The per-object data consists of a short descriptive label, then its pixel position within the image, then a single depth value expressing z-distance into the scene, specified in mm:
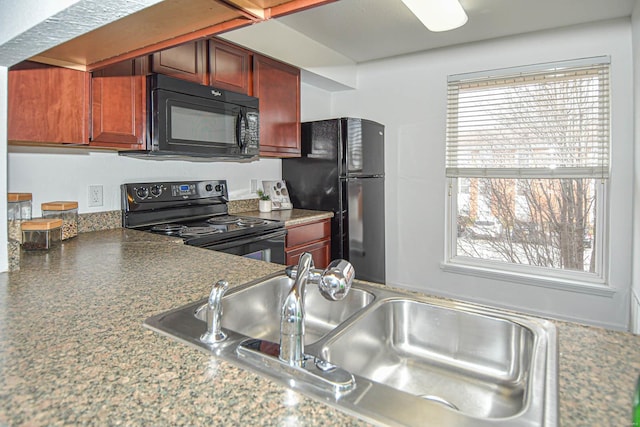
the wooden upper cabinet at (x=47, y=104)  1505
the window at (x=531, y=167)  2820
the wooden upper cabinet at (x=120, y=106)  1783
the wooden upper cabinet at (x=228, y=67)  2350
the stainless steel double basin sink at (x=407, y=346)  574
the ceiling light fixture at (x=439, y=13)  2047
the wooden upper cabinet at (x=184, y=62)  2044
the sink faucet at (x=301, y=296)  660
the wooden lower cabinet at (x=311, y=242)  2691
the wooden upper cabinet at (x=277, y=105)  2754
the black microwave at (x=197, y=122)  1981
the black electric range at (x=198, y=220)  2137
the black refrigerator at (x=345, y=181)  3033
